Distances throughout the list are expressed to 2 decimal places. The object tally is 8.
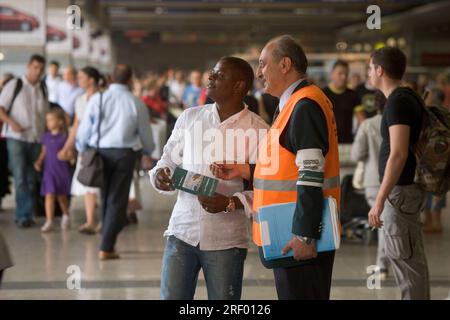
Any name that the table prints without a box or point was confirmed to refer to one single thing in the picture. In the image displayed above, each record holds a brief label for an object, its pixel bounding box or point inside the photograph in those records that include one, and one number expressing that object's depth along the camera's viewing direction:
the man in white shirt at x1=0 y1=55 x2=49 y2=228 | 16.37
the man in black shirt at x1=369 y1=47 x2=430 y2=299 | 8.11
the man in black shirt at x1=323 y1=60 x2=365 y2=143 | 15.11
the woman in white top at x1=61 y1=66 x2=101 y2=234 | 15.33
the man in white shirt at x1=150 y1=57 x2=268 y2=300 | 6.42
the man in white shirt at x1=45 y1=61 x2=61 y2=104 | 24.58
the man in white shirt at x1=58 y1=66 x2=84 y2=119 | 20.31
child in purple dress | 16.16
